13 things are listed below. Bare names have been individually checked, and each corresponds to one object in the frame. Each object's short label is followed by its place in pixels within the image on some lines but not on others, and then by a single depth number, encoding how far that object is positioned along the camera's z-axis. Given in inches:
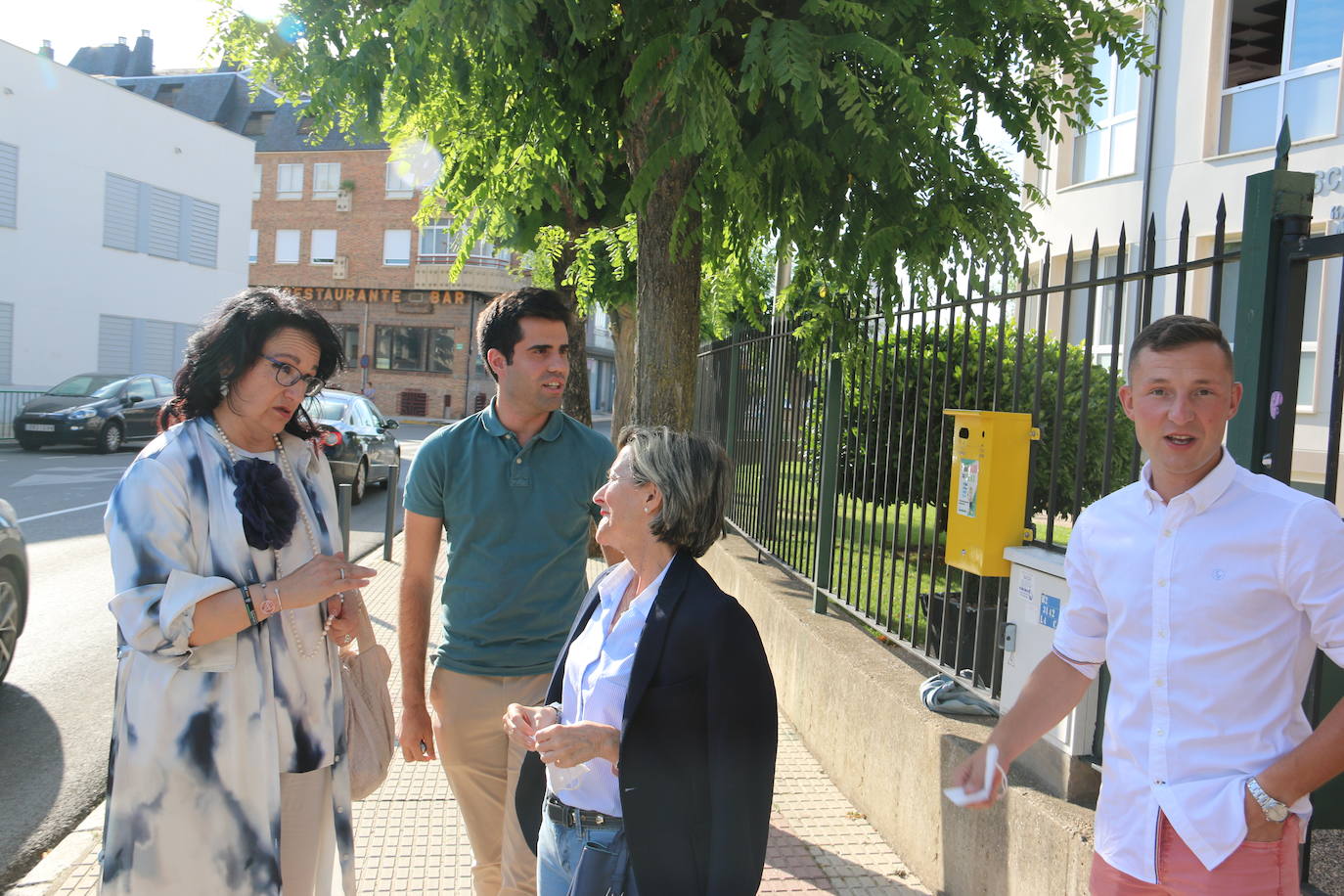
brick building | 1676.9
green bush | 177.6
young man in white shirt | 72.4
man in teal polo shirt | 117.4
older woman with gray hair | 78.8
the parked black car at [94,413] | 764.6
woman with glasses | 90.7
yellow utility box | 142.6
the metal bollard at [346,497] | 298.3
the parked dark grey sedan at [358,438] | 564.4
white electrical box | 124.7
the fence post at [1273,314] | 100.7
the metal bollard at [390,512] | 373.1
